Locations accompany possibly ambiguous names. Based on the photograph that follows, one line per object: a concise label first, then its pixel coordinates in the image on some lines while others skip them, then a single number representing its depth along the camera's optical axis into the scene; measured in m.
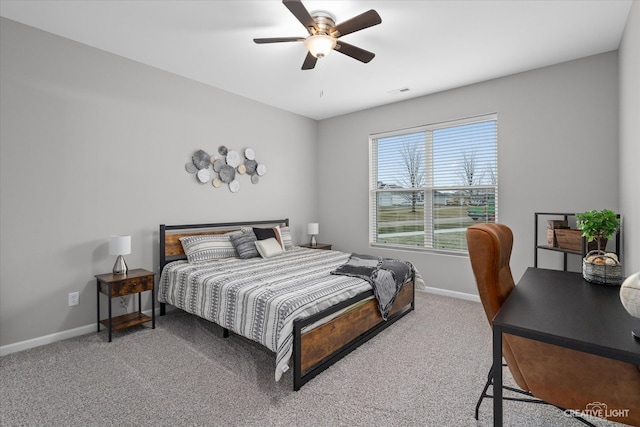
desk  0.93
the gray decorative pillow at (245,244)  3.71
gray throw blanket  2.81
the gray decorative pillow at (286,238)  4.36
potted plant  1.56
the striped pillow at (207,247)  3.48
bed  2.11
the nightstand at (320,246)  4.89
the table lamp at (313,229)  5.00
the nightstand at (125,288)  2.79
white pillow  3.76
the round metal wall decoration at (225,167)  3.85
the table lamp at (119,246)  2.89
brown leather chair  1.13
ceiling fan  2.11
